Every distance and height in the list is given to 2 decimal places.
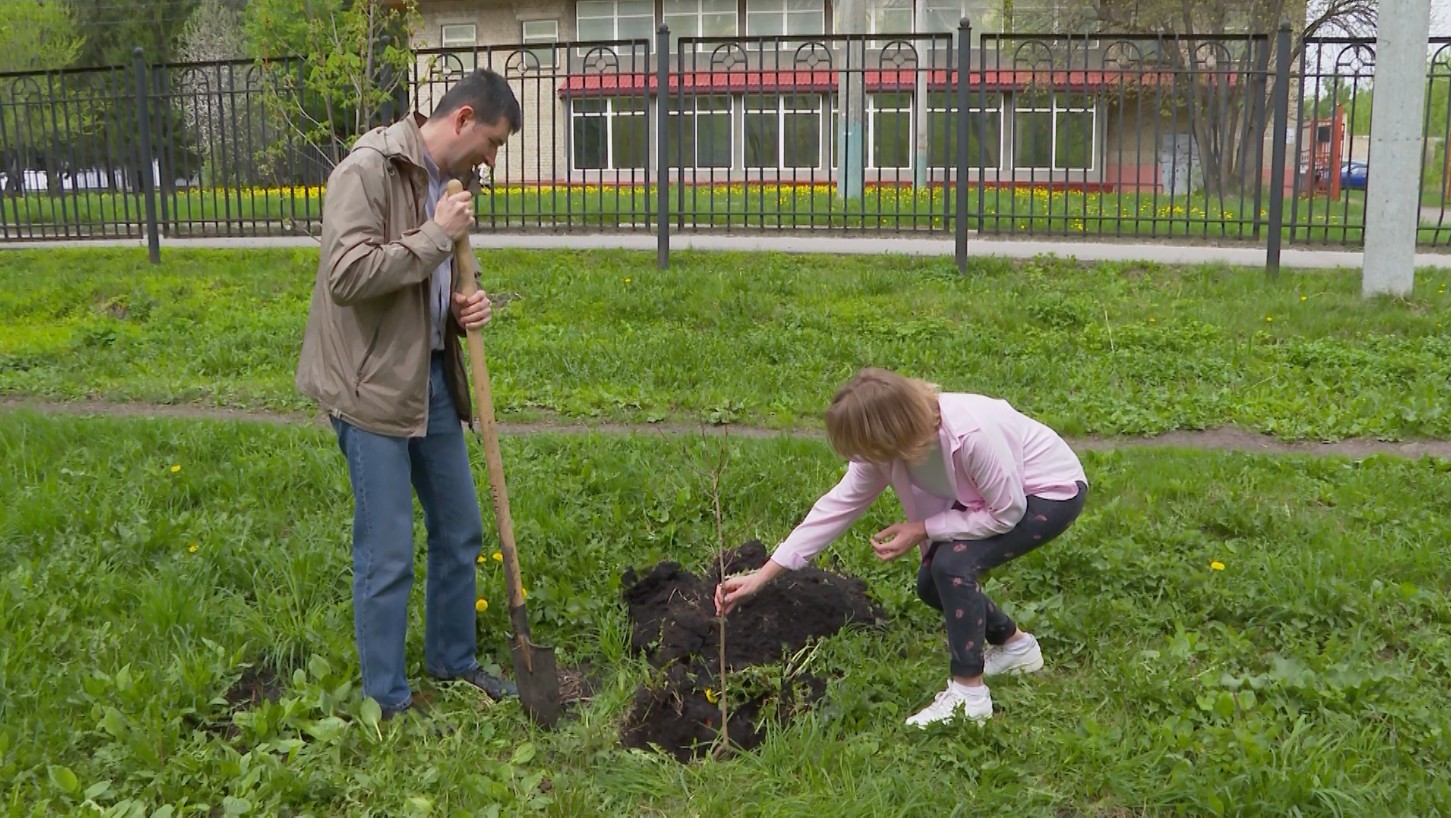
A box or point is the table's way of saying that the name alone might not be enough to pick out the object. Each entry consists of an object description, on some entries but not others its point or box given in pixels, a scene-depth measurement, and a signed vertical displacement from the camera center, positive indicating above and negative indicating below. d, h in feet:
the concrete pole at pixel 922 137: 39.37 +2.25
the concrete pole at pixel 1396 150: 31.30 +1.08
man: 10.45 -1.06
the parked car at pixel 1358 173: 66.97 +1.21
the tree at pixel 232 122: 40.09 +2.75
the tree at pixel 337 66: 36.19 +4.03
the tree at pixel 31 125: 43.75 +2.89
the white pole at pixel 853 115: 39.99 +3.13
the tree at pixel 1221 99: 36.94 +2.94
